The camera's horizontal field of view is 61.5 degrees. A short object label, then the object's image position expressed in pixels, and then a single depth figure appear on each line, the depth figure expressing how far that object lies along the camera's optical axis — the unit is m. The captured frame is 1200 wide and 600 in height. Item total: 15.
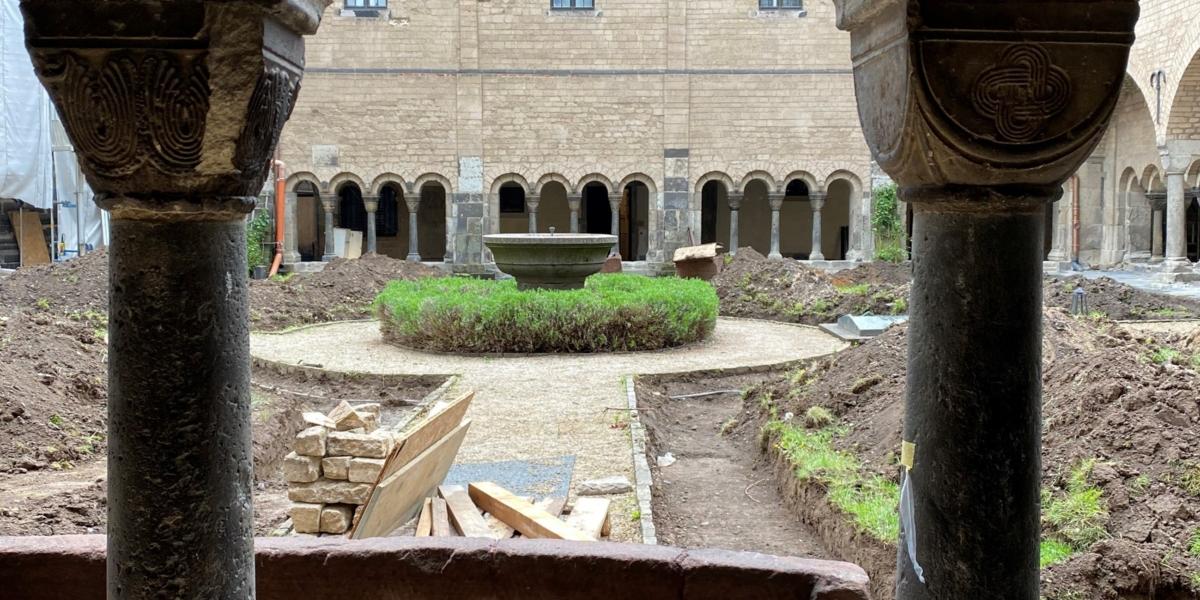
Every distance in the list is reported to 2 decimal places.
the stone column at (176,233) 1.99
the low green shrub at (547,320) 11.38
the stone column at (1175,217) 18.72
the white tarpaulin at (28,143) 19.19
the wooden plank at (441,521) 4.59
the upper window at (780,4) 22.72
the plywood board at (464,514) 4.54
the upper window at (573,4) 22.61
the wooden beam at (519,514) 4.43
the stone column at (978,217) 2.04
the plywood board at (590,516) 4.77
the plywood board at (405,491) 4.41
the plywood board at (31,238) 21.67
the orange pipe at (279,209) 21.33
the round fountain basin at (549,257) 12.90
